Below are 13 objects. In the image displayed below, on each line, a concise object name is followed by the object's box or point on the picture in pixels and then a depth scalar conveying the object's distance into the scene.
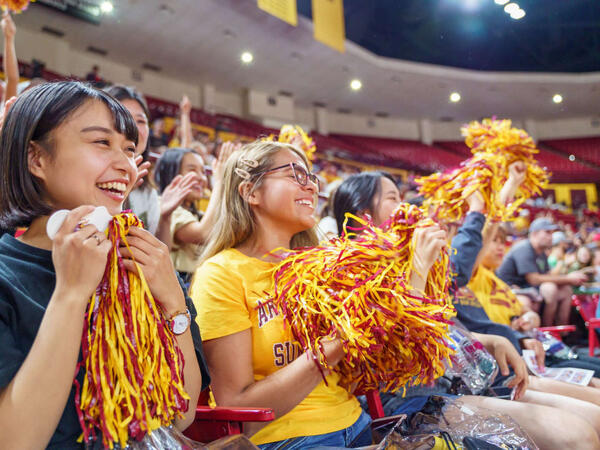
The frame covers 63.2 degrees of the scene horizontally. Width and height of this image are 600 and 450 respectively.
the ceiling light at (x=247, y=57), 10.56
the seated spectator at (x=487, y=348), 1.51
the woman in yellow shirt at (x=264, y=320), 1.20
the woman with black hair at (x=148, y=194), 1.93
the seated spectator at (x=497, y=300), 2.52
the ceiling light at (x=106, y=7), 8.70
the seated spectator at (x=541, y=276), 4.10
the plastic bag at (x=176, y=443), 0.87
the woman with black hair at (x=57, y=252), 0.75
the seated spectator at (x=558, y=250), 6.44
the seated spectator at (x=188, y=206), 2.00
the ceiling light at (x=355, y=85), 12.55
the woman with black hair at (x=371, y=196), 1.98
